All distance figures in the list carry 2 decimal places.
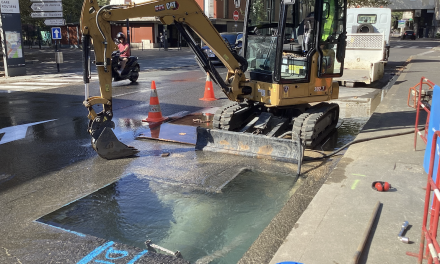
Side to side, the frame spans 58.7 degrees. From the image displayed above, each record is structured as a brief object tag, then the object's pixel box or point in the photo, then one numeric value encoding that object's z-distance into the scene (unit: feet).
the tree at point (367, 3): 124.94
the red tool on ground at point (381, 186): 16.84
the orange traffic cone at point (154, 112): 31.89
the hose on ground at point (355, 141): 22.76
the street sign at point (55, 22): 66.96
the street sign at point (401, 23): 281.70
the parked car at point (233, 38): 72.71
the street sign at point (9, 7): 58.03
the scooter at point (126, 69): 50.96
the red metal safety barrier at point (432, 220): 9.57
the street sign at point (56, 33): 65.41
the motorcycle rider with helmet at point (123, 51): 51.02
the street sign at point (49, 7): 68.33
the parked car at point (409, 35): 215.51
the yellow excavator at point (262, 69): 21.31
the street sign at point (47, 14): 68.64
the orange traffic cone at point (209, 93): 41.70
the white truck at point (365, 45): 51.03
